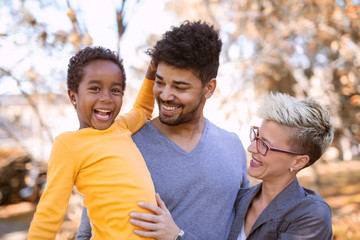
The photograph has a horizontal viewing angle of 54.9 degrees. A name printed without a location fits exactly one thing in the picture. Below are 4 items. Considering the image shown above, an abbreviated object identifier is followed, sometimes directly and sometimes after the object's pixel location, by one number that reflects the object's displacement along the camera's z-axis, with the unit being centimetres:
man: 202
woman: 187
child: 166
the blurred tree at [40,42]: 326
